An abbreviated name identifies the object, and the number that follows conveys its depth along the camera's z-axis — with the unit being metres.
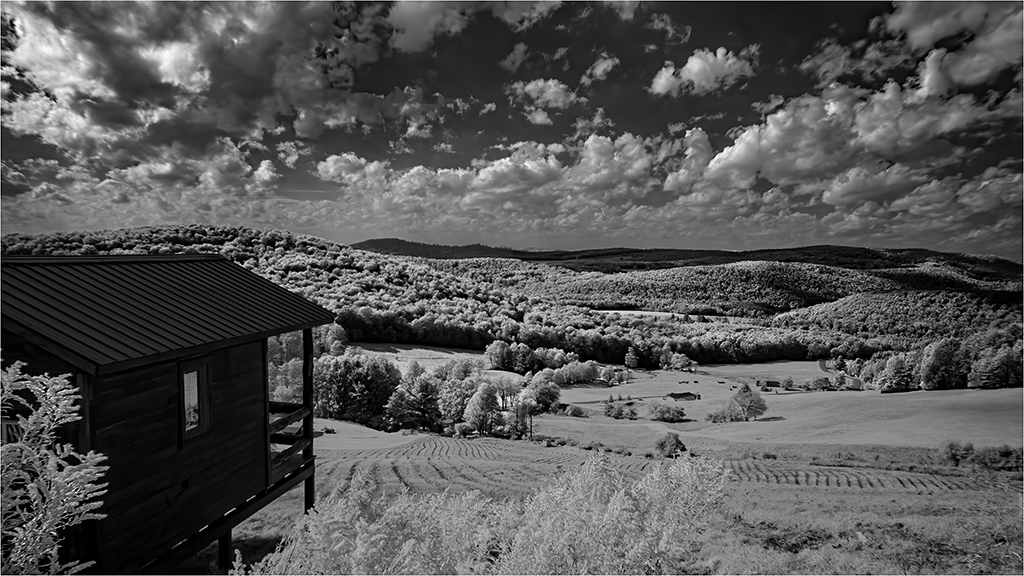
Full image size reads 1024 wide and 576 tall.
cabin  4.42
